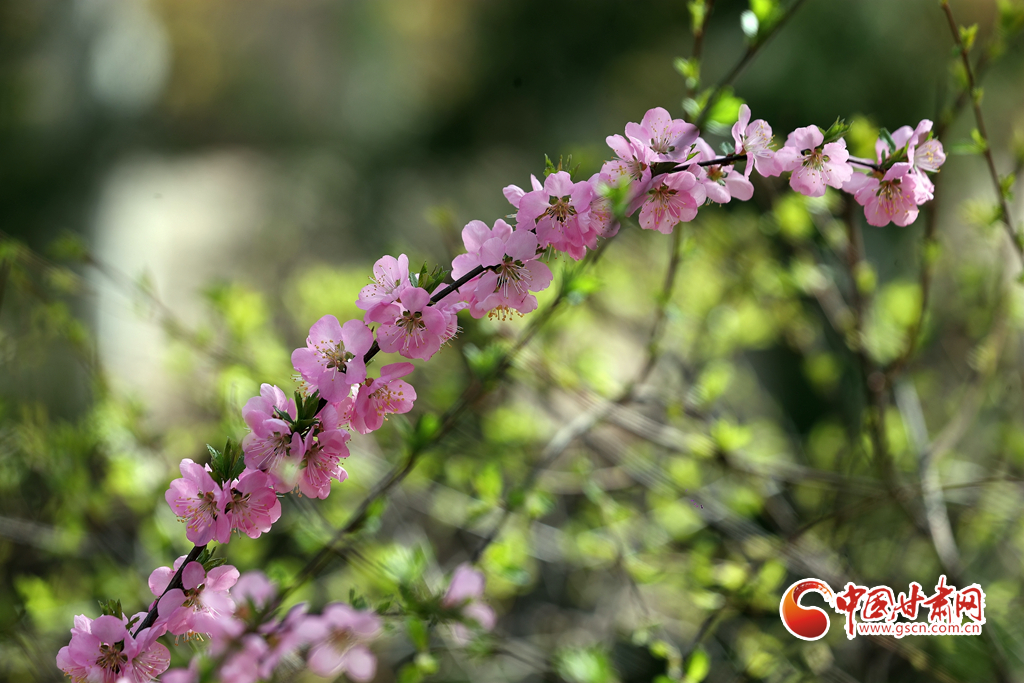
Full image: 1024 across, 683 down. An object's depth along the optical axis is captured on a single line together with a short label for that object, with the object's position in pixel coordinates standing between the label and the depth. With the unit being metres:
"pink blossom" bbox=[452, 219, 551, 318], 1.15
